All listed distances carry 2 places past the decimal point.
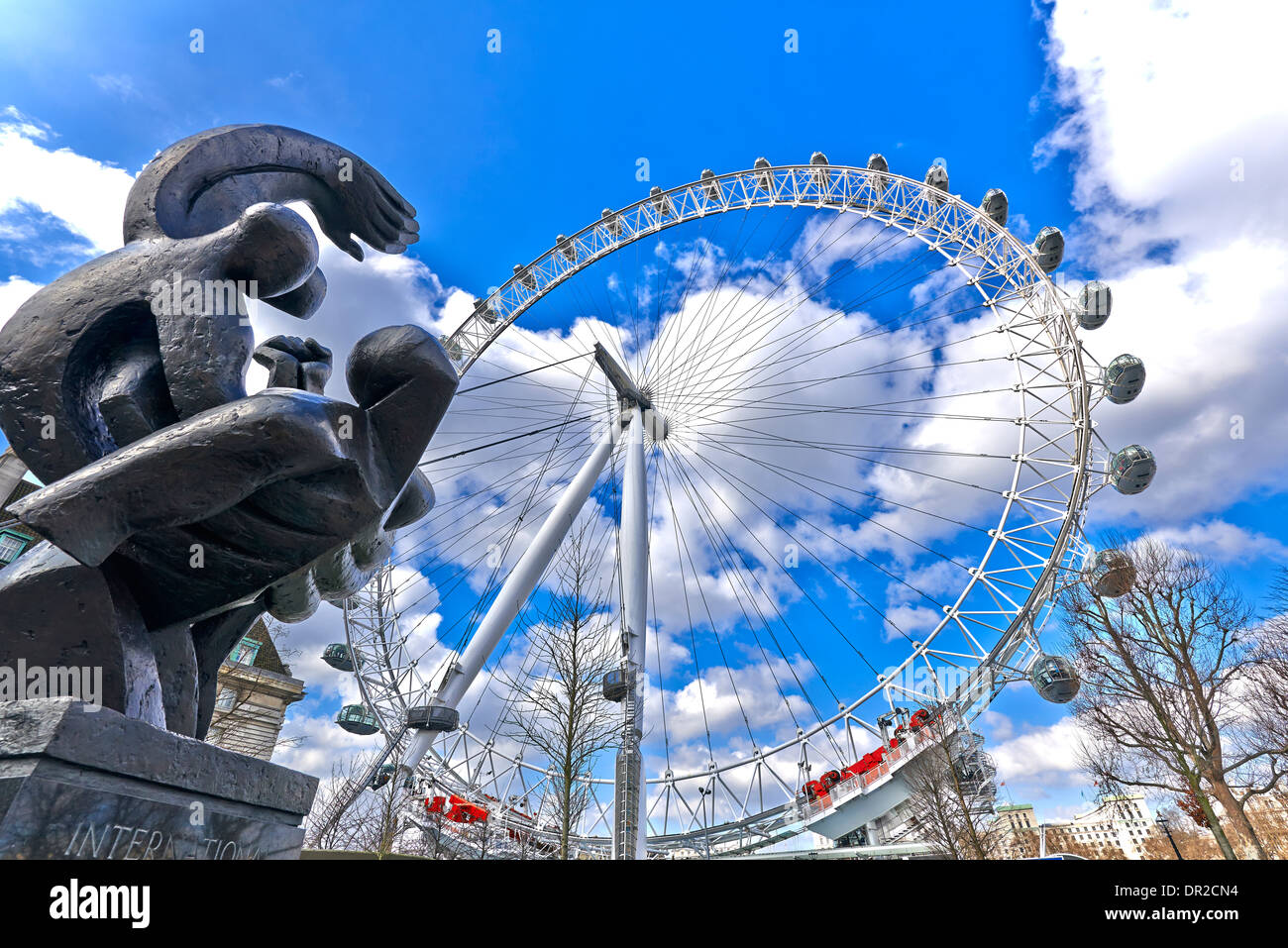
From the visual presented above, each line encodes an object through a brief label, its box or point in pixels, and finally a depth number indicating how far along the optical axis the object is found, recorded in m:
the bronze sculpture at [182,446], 2.94
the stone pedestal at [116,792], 2.22
